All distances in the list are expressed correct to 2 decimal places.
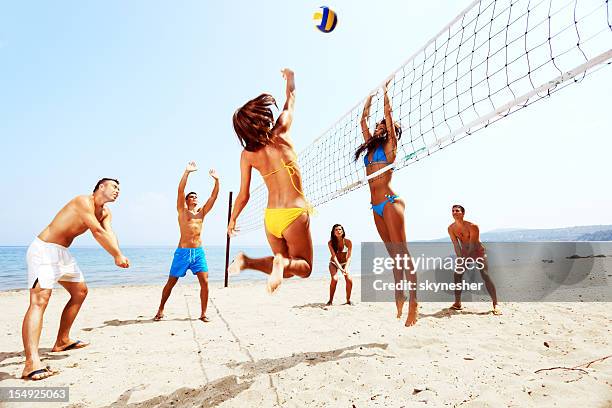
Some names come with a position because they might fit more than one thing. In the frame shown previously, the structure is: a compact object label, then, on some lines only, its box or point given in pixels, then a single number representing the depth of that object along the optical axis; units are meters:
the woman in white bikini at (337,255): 6.68
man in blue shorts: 5.42
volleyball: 3.91
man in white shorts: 3.39
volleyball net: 2.08
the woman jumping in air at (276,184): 2.74
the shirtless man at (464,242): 5.95
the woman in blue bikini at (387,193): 3.56
